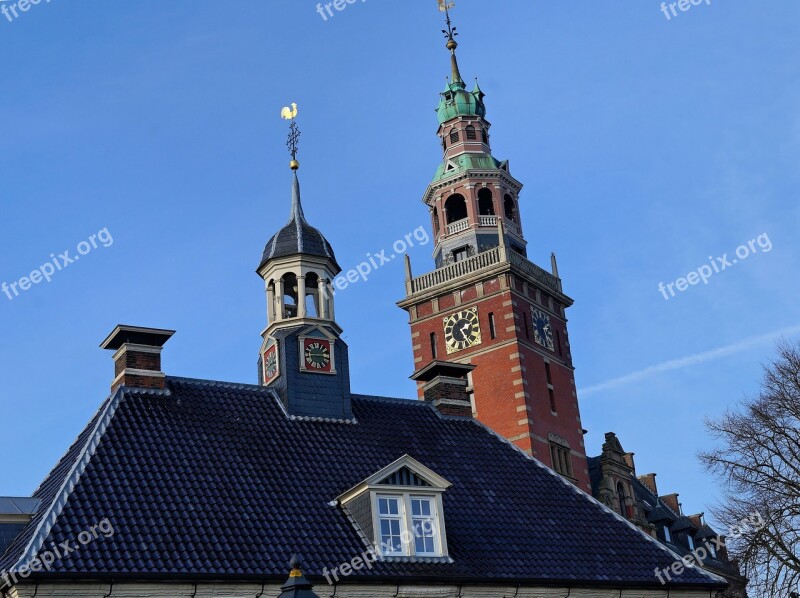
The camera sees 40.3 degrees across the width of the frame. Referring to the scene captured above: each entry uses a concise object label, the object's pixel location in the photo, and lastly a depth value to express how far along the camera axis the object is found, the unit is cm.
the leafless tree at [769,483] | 2998
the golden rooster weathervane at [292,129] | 3325
